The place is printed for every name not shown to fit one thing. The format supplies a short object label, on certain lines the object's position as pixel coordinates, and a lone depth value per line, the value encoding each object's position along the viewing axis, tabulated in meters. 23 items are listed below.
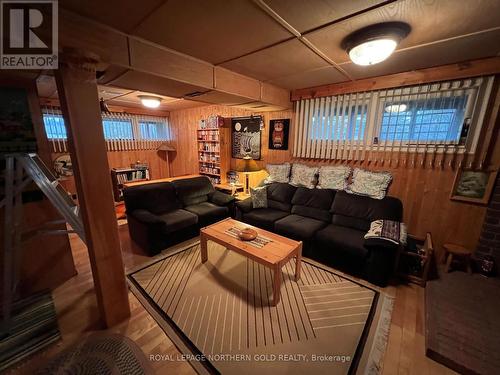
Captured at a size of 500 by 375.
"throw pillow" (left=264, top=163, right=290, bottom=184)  3.61
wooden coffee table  1.94
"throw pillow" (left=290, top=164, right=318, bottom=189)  3.33
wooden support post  1.35
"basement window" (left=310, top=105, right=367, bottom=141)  2.94
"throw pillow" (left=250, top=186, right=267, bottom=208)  3.48
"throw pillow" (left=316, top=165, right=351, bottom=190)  3.06
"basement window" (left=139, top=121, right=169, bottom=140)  5.48
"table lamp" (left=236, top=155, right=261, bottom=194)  3.60
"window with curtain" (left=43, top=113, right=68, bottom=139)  4.12
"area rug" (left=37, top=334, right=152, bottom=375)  1.42
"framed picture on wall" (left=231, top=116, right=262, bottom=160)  4.05
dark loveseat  2.77
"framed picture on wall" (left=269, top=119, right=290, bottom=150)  3.69
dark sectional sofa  2.27
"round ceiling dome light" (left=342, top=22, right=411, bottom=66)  1.43
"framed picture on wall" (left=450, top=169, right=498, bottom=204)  2.23
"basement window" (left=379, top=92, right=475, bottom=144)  2.31
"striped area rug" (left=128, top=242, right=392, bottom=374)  1.50
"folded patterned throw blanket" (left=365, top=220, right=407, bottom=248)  2.12
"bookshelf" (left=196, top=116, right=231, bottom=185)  4.52
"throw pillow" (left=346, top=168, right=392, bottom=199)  2.71
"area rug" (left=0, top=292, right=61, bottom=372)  1.52
